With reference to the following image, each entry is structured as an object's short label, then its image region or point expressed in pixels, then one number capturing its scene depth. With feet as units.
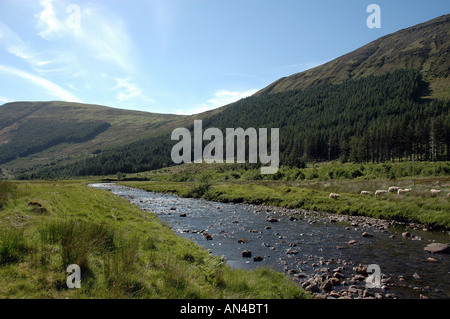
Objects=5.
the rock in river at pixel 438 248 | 49.53
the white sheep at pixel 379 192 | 103.37
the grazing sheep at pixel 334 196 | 109.89
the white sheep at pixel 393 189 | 106.22
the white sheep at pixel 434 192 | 84.78
